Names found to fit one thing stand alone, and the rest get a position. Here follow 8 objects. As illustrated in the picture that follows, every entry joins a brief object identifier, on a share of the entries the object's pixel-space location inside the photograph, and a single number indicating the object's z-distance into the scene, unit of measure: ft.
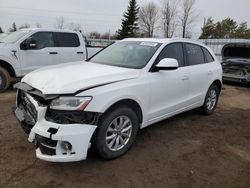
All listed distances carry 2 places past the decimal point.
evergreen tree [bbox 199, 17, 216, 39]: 116.44
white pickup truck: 17.63
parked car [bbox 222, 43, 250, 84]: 24.51
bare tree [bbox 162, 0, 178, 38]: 124.36
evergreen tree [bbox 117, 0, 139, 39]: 108.15
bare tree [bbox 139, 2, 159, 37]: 128.76
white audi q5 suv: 7.23
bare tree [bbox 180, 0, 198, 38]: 121.50
